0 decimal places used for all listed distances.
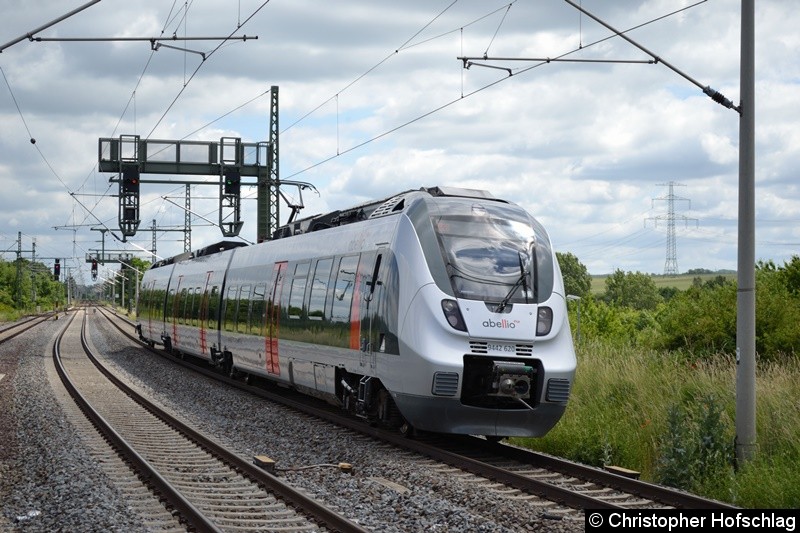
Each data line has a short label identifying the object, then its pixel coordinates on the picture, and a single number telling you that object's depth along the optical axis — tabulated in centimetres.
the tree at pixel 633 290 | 15100
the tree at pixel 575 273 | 14901
